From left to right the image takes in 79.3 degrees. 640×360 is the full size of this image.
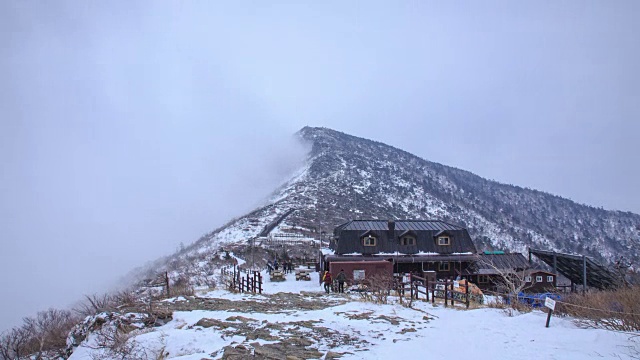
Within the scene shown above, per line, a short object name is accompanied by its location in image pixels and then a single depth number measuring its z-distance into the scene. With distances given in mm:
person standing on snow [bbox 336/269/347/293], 23016
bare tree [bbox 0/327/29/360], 9916
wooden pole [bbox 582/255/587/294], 22078
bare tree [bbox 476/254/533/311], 36284
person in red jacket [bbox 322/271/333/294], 23378
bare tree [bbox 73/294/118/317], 11805
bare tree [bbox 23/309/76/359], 11626
